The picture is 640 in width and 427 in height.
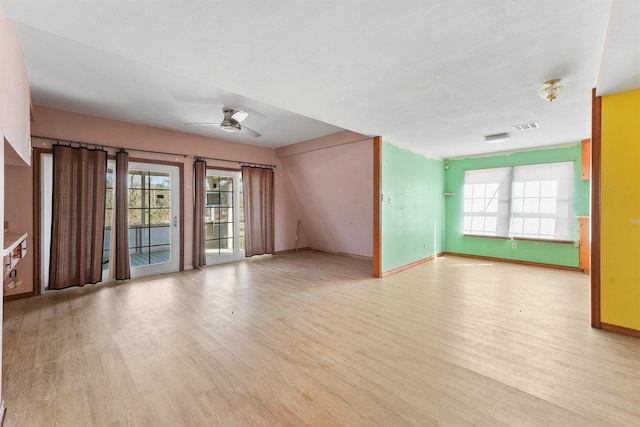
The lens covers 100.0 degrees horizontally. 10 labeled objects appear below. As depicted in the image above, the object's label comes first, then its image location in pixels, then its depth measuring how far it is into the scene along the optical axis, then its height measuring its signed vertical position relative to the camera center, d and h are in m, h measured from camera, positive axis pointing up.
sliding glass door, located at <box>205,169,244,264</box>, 5.56 -0.09
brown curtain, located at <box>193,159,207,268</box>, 5.15 +0.02
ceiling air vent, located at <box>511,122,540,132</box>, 3.73 +1.25
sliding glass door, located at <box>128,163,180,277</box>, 4.62 -0.11
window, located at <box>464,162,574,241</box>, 5.00 +0.25
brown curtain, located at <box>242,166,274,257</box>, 5.92 +0.07
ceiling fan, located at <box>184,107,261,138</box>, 3.61 +1.27
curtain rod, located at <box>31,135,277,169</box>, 3.85 +1.08
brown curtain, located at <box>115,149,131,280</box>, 4.29 -0.18
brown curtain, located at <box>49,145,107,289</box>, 3.77 -0.05
